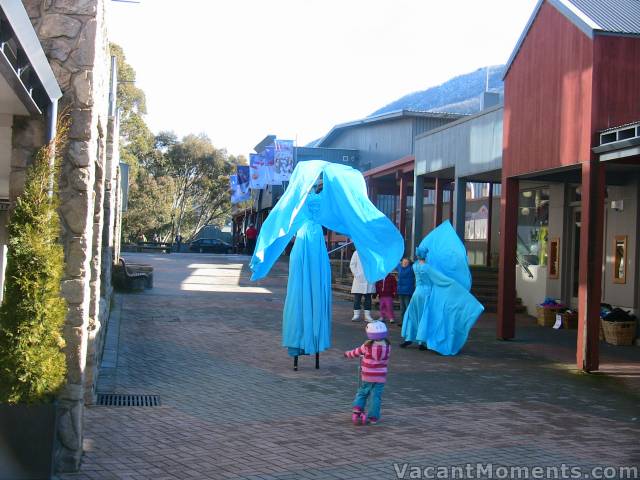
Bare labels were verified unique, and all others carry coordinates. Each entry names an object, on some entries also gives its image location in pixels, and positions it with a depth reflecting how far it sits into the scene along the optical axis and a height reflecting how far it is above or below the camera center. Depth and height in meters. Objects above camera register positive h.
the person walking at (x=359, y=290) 15.70 -0.81
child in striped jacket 7.68 -1.20
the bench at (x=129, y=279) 19.22 -0.89
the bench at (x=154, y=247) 42.25 -0.13
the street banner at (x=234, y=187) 43.91 +3.42
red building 11.45 +2.08
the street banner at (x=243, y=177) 42.75 +3.91
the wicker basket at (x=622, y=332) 14.55 -1.42
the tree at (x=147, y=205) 50.28 +2.62
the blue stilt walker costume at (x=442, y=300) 12.66 -0.78
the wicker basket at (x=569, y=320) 16.92 -1.40
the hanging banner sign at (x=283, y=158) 34.72 +4.06
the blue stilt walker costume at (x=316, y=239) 9.25 +0.13
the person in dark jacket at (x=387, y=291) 16.14 -0.85
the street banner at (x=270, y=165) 34.88 +3.80
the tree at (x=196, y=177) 54.44 +4.97
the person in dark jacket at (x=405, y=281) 15.50 -0.59
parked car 47.44 -0.04
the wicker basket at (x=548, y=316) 17.41 -1.37
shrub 5.30 -0.42
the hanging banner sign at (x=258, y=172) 35.41 +3.46
